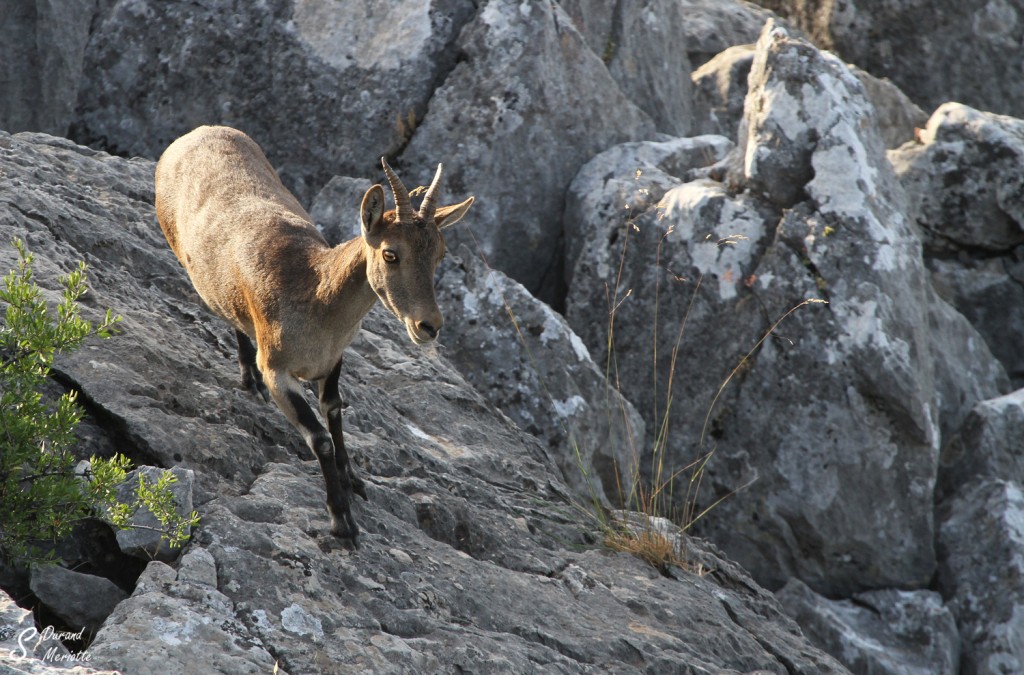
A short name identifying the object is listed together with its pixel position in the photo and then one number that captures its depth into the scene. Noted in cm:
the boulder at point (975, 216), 2217
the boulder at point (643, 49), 2505
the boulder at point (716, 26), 3112
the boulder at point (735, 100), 2669
